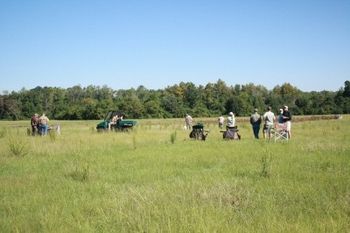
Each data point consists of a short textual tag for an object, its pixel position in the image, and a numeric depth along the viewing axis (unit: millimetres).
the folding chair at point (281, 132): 20856
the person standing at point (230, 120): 23719
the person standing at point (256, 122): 22781
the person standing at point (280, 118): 21562
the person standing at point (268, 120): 21875
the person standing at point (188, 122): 37469
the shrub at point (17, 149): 15484
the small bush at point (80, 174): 10133
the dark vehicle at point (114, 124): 31719
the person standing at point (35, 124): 29603
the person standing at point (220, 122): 37934
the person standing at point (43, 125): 28400
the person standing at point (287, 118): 21156
